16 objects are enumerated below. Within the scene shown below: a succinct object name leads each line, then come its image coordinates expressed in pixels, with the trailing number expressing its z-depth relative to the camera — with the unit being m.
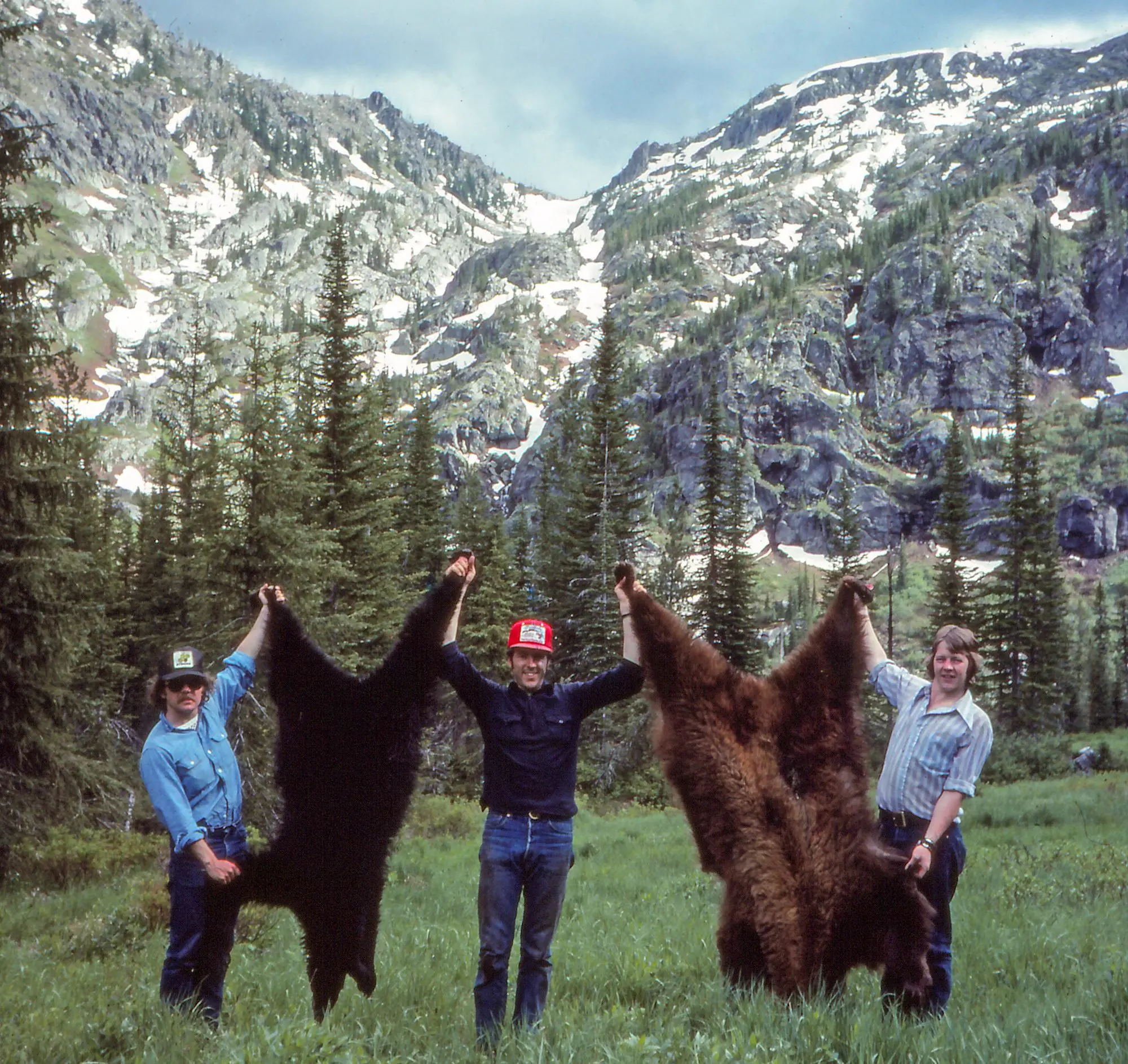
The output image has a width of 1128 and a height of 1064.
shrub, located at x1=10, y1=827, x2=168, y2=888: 12.14
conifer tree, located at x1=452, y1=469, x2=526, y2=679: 28.56
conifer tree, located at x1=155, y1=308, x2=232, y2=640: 14.87
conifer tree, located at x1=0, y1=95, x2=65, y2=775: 10.91
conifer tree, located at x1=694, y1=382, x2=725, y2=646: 32.19
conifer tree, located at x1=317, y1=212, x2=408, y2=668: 19.72
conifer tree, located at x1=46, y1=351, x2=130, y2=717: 11.41
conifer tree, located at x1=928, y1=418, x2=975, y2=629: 42.06
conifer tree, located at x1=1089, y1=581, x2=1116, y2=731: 58.38
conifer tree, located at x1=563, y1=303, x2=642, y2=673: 31.47
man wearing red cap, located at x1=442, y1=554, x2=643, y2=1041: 4.34
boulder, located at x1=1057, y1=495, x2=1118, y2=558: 138.12
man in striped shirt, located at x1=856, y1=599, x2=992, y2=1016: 4.43
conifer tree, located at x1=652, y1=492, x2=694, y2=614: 30.92
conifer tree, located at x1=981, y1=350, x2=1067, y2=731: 43.44
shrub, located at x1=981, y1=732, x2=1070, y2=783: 27.69
